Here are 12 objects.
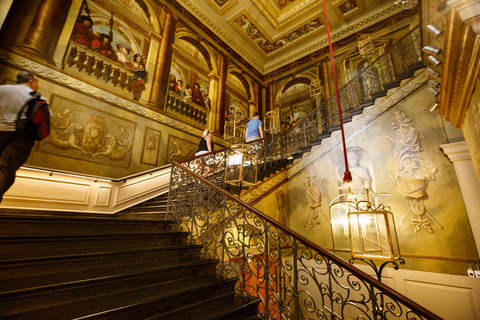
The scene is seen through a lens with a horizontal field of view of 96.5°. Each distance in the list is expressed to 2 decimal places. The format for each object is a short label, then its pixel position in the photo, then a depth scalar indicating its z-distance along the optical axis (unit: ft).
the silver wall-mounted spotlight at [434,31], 7.39
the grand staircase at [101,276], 5.26
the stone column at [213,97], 27.58
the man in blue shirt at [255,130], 19.91
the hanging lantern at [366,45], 23.50
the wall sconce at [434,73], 9.78
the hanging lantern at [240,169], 14.30
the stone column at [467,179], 11.43
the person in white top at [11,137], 6.54
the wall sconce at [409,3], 10.63
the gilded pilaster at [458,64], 5.97
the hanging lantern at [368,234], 8.28
